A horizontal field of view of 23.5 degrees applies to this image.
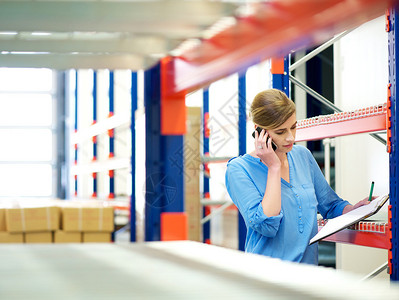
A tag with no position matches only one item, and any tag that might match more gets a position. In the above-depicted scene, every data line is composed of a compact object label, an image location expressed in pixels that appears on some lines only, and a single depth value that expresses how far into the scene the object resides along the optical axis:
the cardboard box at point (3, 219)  10.15
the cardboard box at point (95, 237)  11.01
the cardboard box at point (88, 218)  10.67
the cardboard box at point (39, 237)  10.43
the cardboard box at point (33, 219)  10.20
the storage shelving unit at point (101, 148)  12.43
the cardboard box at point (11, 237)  10.26
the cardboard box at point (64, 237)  10.66
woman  3.79
